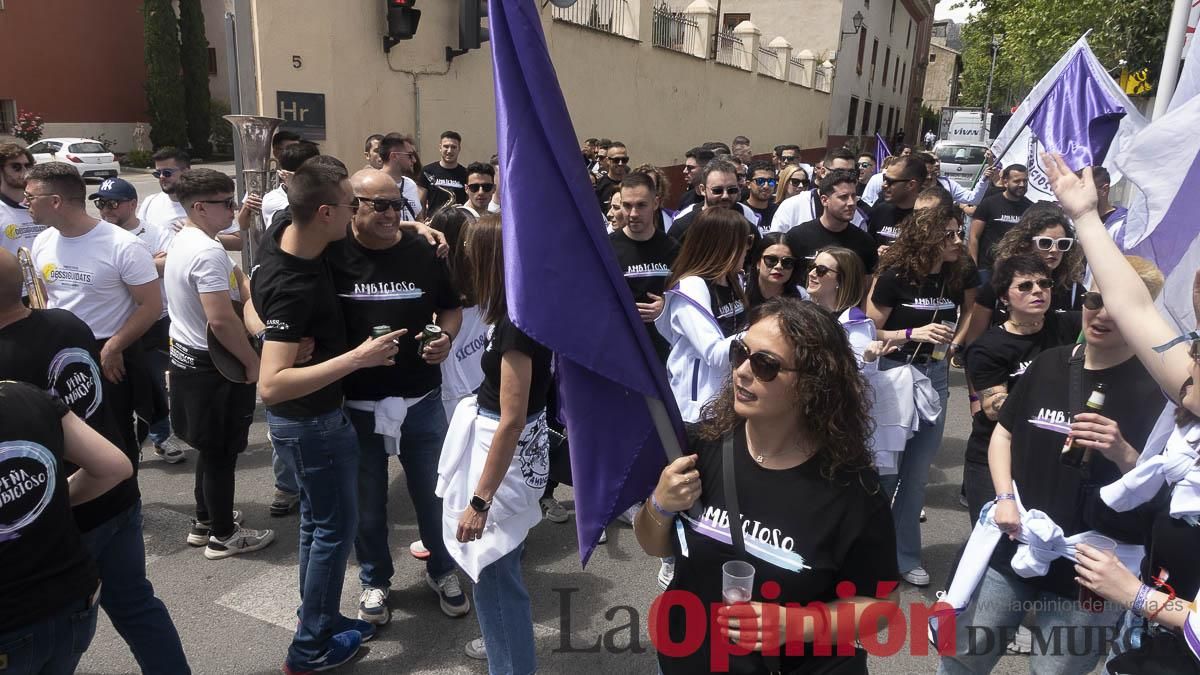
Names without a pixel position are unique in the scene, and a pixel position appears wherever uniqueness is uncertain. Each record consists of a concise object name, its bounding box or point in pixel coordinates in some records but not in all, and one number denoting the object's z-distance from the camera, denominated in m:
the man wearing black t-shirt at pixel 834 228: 4.96
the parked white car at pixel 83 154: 24.30
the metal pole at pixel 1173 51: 7.00
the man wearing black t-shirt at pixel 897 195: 6.00
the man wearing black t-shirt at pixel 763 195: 7.20
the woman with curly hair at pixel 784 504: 1.84
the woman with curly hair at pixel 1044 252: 4.15
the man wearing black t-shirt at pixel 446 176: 7.66
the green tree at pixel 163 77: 30.61
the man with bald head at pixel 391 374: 3.10
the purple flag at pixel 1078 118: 5.92
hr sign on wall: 9.31
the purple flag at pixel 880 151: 11.63
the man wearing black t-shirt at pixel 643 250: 4.62
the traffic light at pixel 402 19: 9.66
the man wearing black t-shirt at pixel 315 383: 2.79
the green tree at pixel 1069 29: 13.61
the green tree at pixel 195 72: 31.88
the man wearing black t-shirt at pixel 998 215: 7.08
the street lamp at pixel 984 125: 29.45
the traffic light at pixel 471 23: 6.24
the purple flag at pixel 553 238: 1.76
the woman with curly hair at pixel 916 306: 4.00
